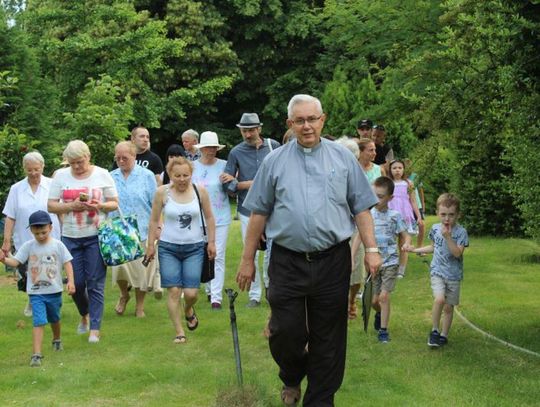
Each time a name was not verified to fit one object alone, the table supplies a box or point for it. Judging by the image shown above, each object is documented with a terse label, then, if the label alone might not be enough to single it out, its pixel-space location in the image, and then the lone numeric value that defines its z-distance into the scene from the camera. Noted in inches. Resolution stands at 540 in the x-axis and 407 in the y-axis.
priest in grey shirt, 262.7
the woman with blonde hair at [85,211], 380.2
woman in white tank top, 375.9
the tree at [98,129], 707.4
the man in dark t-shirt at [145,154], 502.0
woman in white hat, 465.1
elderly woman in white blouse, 419.2
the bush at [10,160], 650.8
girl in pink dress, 576.1
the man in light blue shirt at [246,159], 446.9
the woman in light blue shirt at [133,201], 446.9
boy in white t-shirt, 354.6
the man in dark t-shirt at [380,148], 543.8
